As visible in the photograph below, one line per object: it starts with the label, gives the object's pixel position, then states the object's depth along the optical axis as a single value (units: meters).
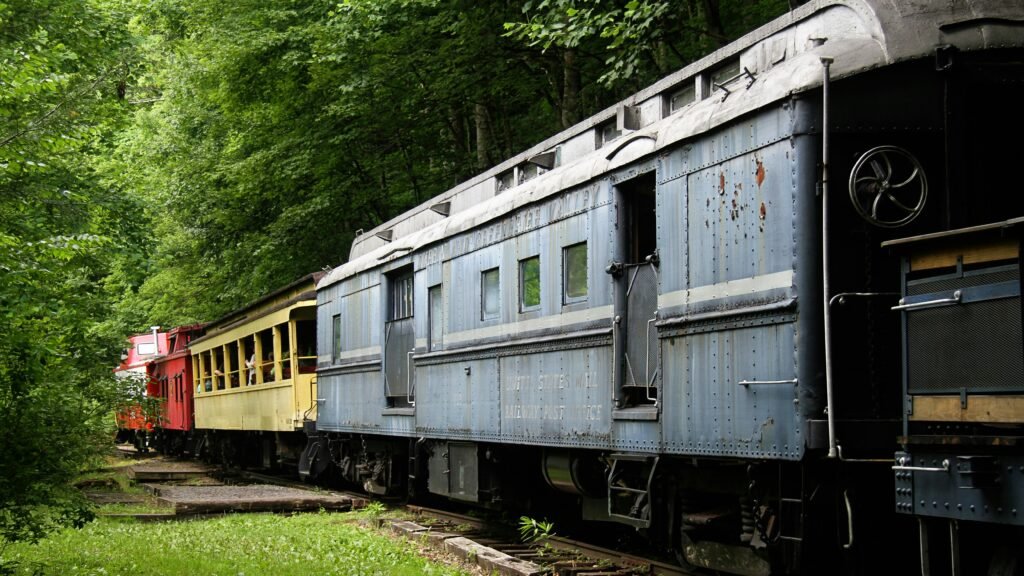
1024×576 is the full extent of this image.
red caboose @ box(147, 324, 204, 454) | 31.80
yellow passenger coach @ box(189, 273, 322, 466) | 20.86
